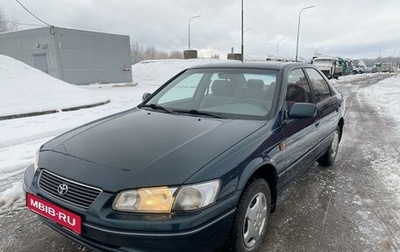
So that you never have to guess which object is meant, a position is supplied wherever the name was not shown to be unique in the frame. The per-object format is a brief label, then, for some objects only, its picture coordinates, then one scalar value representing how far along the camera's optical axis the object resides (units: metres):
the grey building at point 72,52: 20.95
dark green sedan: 1.84
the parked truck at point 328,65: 27.17
